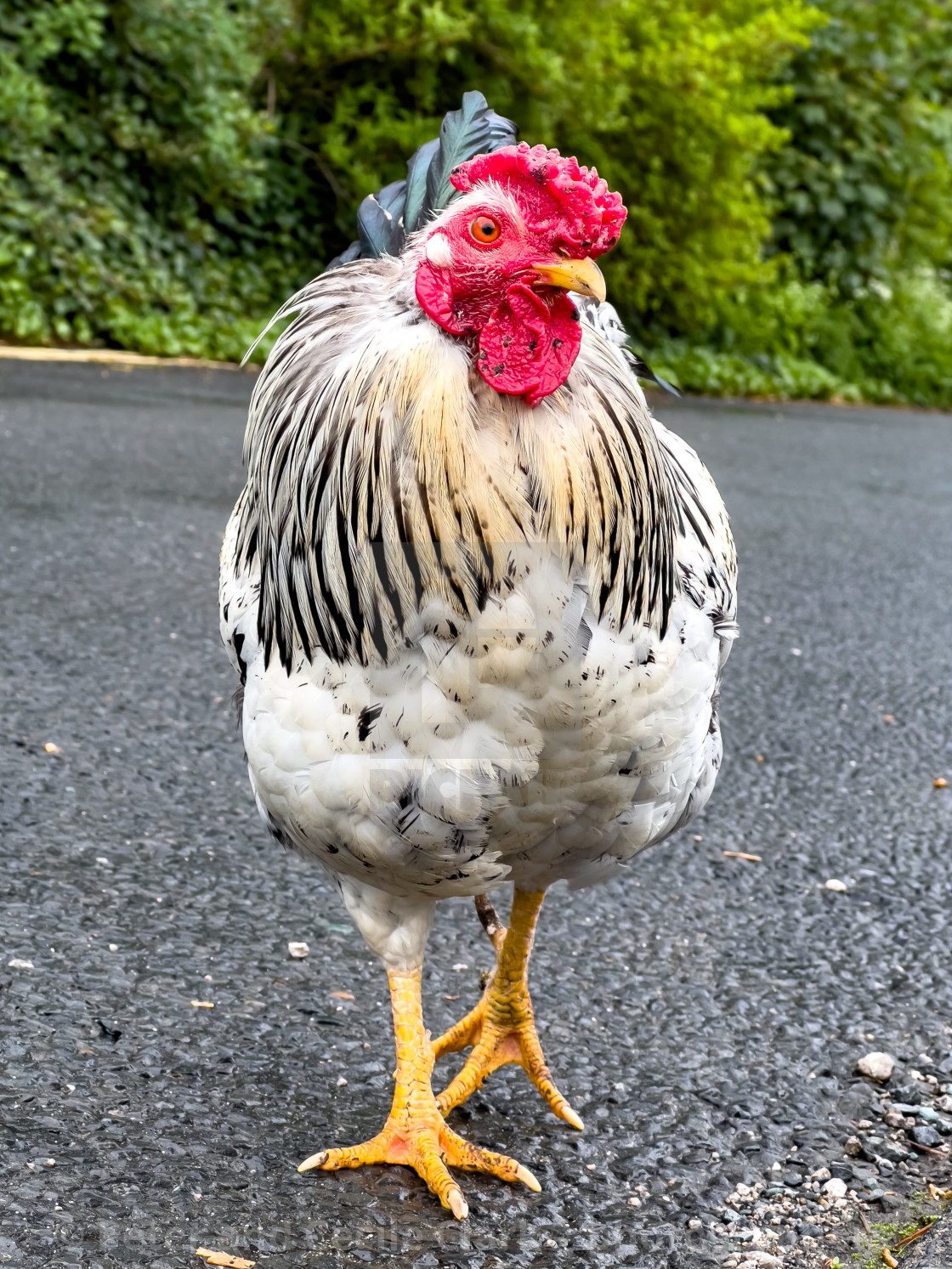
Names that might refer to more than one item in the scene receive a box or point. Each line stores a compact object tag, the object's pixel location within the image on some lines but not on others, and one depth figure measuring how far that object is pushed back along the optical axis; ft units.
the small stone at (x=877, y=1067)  9.94
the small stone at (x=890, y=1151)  9.12
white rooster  7.27
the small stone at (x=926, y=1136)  9.24
